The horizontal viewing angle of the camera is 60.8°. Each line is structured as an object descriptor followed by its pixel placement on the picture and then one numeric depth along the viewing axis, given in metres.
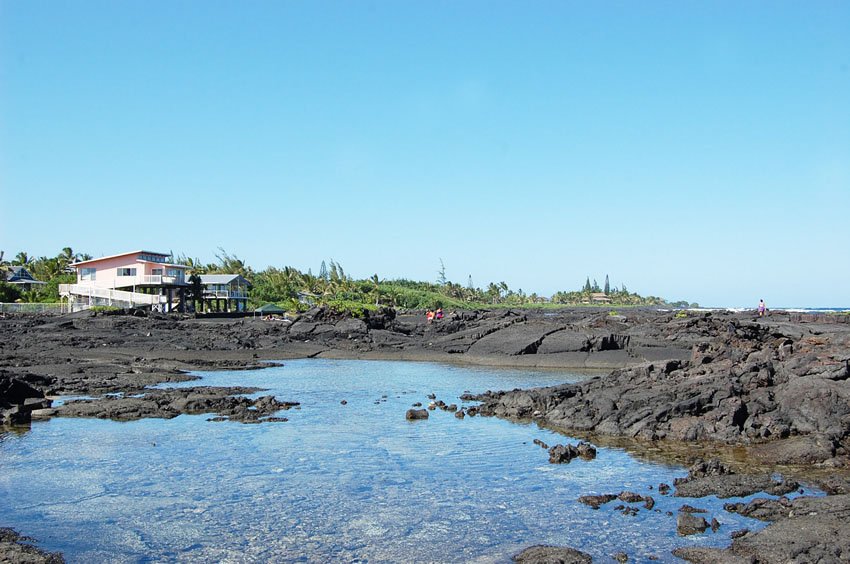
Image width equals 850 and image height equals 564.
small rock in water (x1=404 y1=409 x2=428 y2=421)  25.07
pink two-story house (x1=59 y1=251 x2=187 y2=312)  76.12
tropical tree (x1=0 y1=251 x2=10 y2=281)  94.15
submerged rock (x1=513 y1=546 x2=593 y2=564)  11.16
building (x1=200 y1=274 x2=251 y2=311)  85.12
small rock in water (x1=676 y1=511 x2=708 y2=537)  12.52
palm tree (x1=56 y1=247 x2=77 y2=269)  109.00
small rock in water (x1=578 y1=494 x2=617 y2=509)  14.38
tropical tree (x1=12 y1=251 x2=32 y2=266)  115.88
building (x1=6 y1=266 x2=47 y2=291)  96.38
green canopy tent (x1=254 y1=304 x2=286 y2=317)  84.50
